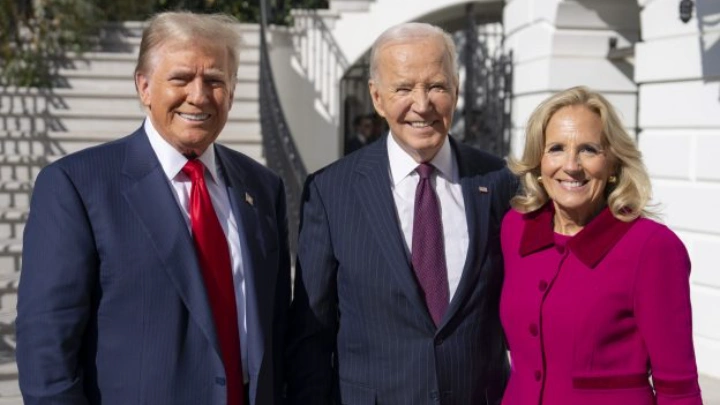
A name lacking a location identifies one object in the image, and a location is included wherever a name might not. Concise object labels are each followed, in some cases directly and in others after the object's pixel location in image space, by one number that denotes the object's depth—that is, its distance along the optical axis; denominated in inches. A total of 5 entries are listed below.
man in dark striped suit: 114.8
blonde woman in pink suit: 102.9
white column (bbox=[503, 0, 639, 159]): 317.1
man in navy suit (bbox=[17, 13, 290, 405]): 99.6
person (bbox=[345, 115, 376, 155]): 506.0
